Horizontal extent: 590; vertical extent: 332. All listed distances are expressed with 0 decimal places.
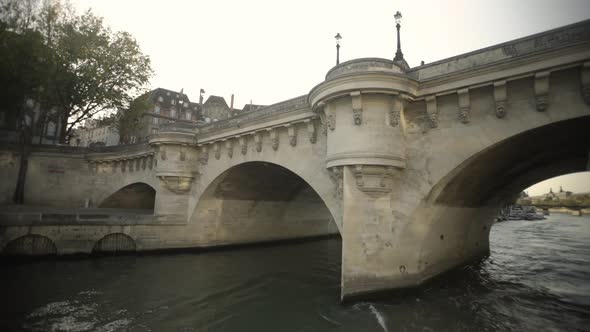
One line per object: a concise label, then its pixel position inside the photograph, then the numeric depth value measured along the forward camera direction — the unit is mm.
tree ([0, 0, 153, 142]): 21875
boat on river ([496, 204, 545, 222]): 57353
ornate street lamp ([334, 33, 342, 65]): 14306
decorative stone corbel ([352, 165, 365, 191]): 8953
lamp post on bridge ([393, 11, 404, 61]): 11648
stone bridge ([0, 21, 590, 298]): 7398
